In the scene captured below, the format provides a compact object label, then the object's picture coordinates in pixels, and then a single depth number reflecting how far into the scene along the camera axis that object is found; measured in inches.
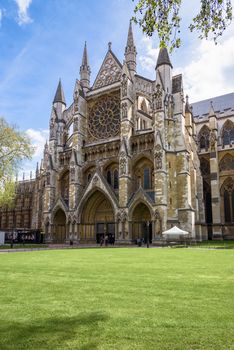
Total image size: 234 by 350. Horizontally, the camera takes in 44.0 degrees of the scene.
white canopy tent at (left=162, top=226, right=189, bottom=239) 990.7
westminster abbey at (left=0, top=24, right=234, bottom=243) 1218.0
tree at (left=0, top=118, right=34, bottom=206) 1128.1
